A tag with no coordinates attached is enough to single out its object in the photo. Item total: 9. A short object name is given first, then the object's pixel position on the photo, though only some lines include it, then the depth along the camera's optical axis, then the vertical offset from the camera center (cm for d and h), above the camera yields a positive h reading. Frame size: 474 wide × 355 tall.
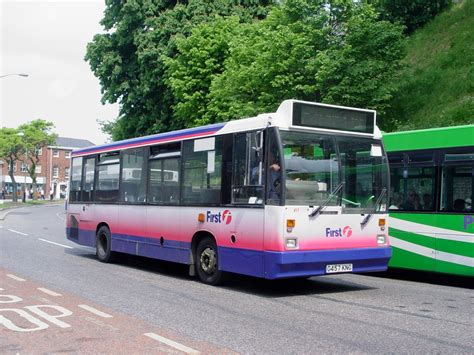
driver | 941 +28
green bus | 1102 +6
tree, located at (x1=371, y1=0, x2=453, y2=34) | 3766 +1195
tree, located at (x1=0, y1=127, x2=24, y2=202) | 7570 +523
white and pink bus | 948 +1
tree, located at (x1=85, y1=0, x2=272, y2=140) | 3259 +765
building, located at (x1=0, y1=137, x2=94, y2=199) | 10694 +260
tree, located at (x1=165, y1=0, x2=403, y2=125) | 2300 +541
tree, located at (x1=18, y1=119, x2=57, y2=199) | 7688 +648
